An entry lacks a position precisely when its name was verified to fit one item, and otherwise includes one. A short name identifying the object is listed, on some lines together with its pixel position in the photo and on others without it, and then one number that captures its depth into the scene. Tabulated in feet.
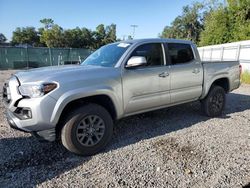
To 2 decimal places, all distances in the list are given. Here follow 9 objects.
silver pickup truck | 8.58
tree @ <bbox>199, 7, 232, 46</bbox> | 68.80
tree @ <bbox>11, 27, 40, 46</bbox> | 163.29
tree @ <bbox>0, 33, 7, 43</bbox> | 203.69
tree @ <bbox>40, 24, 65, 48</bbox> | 129.83
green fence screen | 62.80
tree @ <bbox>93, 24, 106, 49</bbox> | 154.81
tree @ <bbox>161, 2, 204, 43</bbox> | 160.38
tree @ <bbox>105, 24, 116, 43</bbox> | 162.43
